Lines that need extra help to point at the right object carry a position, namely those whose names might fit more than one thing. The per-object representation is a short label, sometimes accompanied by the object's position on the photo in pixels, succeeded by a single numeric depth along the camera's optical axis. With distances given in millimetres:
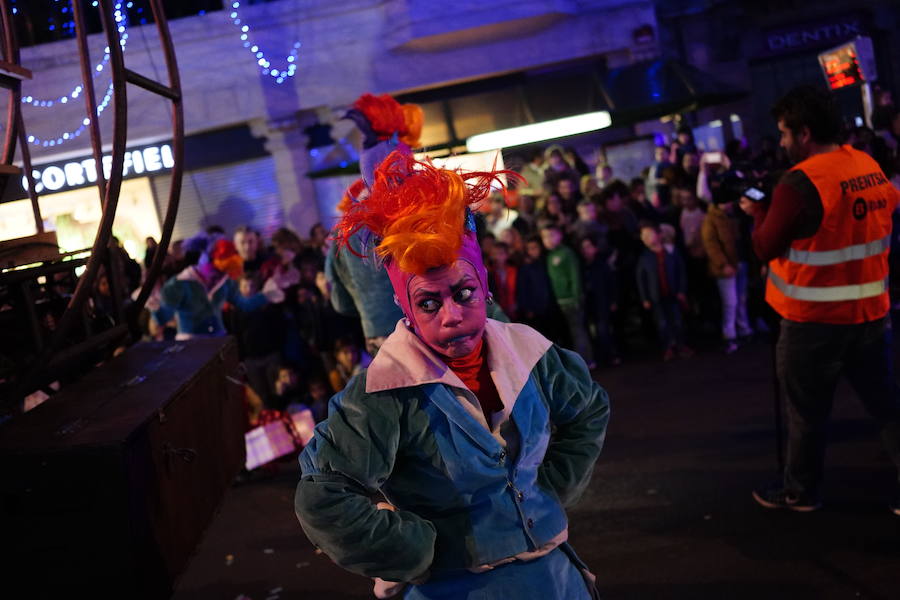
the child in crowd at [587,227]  8945
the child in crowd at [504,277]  8664
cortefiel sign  14273
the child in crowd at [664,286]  8422
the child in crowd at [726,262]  8438
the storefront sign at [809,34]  18109
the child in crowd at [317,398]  7105
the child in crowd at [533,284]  8594
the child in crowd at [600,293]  8656
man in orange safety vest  3889
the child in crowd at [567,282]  8570
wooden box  2320
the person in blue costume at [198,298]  6582
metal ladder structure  2686
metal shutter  15609
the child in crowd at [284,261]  8453
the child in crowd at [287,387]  7531
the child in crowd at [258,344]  7859
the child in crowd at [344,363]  7535
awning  11094
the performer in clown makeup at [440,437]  2021
